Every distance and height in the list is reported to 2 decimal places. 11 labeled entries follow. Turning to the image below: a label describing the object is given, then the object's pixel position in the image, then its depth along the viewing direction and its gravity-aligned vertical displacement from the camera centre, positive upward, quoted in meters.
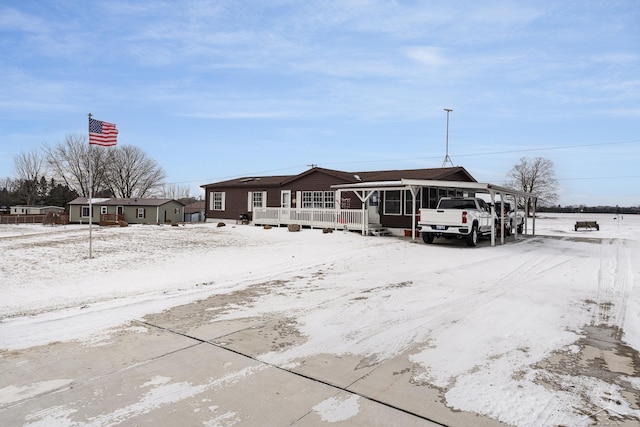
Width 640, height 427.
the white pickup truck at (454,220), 15.41 -0.55
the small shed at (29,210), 51.38 -1.23
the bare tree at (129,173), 57.94 +4.53
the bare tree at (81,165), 55.28 +5.36
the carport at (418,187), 16.07 +0.86
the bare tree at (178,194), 98.75 +2.33
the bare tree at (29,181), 63.31 +3.28
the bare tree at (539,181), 57.53 +3.93
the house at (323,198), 20.87 +0.41
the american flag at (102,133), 13.24 +2.40
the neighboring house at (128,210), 40.19 -0.78
